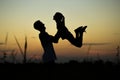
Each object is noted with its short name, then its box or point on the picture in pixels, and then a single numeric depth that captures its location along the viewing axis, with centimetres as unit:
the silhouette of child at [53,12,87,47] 1409
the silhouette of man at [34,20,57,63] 1452
